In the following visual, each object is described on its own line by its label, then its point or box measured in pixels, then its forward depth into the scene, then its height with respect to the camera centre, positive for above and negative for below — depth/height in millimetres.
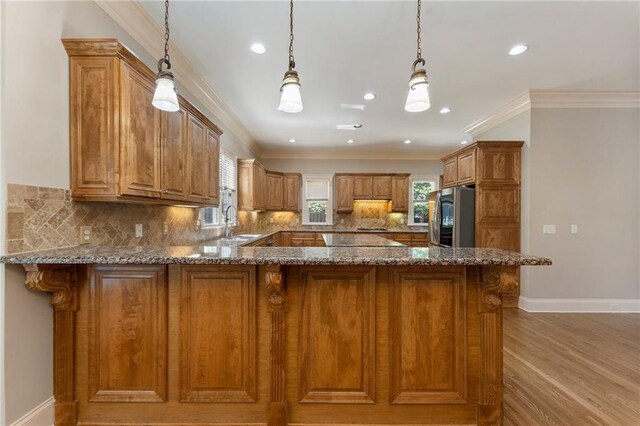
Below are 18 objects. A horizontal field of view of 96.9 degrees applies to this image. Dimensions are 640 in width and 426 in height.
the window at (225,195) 4113 +280
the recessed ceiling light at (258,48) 2719 +1590
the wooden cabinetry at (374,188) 7031 +578
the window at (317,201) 7289 +259
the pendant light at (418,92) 1587 +677
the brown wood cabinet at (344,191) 7074 +503
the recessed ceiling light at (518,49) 2791 +1630
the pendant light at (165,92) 1595 +673
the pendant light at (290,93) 1579 +663
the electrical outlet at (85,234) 1908 -164
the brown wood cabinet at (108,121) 1792 +581
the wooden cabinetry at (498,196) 4078 +225
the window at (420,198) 7316 +346
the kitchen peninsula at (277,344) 1739 -820
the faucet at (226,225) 4675 -235
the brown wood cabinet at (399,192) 7023 +478
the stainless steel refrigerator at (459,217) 4219 -84
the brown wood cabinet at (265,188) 5285 +493
